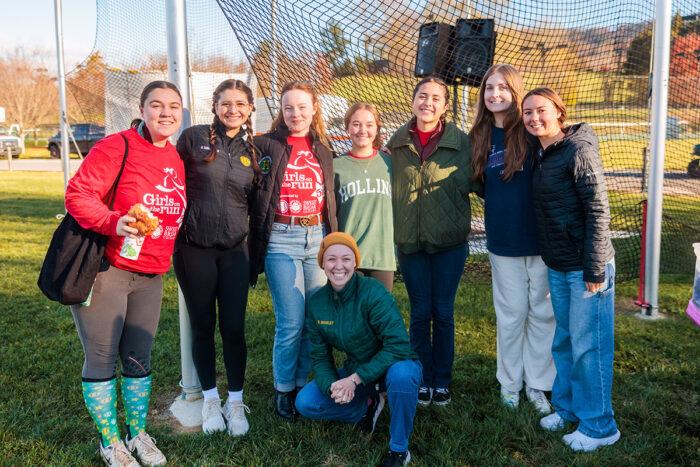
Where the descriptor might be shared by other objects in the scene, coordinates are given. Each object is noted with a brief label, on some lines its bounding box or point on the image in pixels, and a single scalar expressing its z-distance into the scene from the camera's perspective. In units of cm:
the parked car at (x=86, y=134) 2162
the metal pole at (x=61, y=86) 928
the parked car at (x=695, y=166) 714
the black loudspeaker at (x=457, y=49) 434
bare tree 3119
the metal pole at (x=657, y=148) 459
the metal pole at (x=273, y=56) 365
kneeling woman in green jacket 263
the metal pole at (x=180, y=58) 305
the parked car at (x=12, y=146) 2403
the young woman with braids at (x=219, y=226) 271
